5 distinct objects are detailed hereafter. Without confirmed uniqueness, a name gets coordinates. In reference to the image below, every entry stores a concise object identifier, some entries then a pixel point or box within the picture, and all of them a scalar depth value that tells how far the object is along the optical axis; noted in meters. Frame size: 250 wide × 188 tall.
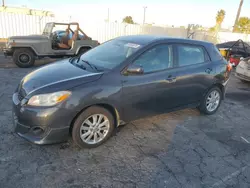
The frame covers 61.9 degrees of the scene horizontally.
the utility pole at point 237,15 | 23.75
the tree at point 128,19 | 54.70
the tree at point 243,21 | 38.09
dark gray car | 2.77
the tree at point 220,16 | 44.52
